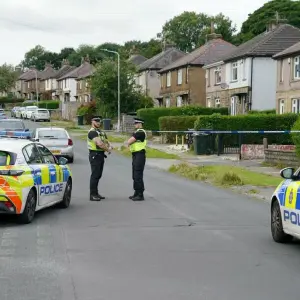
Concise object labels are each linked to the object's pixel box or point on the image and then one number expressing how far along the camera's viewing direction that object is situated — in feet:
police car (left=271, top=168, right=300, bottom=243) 28.30
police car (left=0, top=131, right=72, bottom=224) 34.50
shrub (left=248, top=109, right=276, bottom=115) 145.11
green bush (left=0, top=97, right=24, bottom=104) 426.10
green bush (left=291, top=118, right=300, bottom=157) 72.54
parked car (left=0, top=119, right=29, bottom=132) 98.66
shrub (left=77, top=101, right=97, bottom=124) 233.02
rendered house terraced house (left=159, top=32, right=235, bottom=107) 202.08
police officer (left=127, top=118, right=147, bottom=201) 47.67
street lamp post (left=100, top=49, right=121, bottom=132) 188.81
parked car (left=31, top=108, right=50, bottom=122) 245.30
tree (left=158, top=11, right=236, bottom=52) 368.48
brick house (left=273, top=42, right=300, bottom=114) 134.21
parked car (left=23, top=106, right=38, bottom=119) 255.78
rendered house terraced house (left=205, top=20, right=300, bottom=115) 159.84
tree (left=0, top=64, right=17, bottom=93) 429.38
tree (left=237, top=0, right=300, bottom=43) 274.36
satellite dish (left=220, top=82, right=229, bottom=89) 173.78
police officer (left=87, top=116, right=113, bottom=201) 47.03
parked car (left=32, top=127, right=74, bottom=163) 88.02
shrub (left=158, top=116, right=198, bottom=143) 132.36
